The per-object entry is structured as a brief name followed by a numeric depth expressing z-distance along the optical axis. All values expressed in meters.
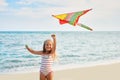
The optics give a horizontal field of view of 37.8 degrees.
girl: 2.48
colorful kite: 2.50
